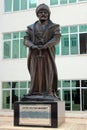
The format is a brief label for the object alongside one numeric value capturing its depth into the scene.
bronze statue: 7.41
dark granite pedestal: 6.83
